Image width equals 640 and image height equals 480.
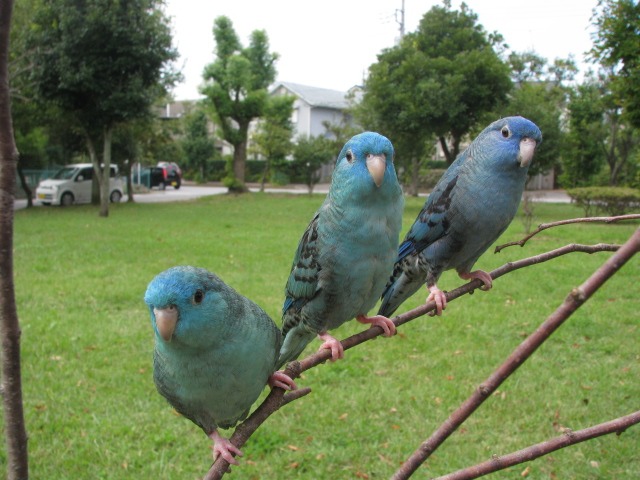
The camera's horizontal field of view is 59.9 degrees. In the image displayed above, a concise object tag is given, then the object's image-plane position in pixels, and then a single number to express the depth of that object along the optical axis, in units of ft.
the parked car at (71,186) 65.26
